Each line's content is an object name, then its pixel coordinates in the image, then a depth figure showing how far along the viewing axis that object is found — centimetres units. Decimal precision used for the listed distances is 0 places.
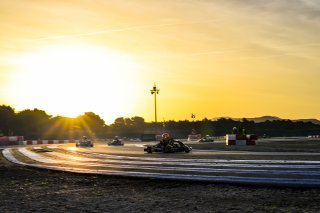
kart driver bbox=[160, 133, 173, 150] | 3022
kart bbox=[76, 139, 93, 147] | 5553
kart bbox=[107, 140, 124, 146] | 5949
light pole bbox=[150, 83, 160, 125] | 7538
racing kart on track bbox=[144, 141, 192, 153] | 3014
